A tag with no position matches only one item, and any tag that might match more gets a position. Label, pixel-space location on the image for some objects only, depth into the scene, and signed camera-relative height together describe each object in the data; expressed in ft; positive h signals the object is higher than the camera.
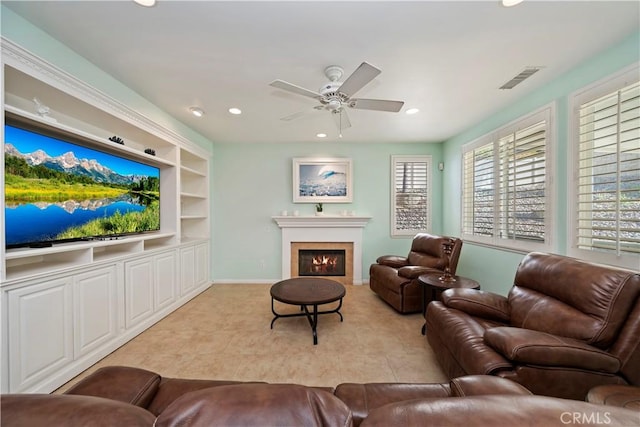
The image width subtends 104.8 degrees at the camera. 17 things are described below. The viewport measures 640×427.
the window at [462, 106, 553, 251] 8.34 +0.99
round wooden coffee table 8.41 -3.04
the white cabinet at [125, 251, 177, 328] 8.58 -2.93
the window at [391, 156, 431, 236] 15.20 +0.96
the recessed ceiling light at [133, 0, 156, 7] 4.99 +4.23
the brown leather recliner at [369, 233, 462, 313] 10.45 -2.84
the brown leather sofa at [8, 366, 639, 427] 1.61 -1.40
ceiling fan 6.20 +3.22
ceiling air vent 7.35 +4.21
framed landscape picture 15.06 +1.86
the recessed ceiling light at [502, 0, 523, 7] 4.94 +4.20
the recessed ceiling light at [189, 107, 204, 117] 10.14 +4.16
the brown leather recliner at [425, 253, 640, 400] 4.52 -2.56
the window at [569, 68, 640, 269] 5.95 +1.00
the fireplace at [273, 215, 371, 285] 14.89 -1.80
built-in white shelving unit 5.48 -1.79
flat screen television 5.77 +0.57
